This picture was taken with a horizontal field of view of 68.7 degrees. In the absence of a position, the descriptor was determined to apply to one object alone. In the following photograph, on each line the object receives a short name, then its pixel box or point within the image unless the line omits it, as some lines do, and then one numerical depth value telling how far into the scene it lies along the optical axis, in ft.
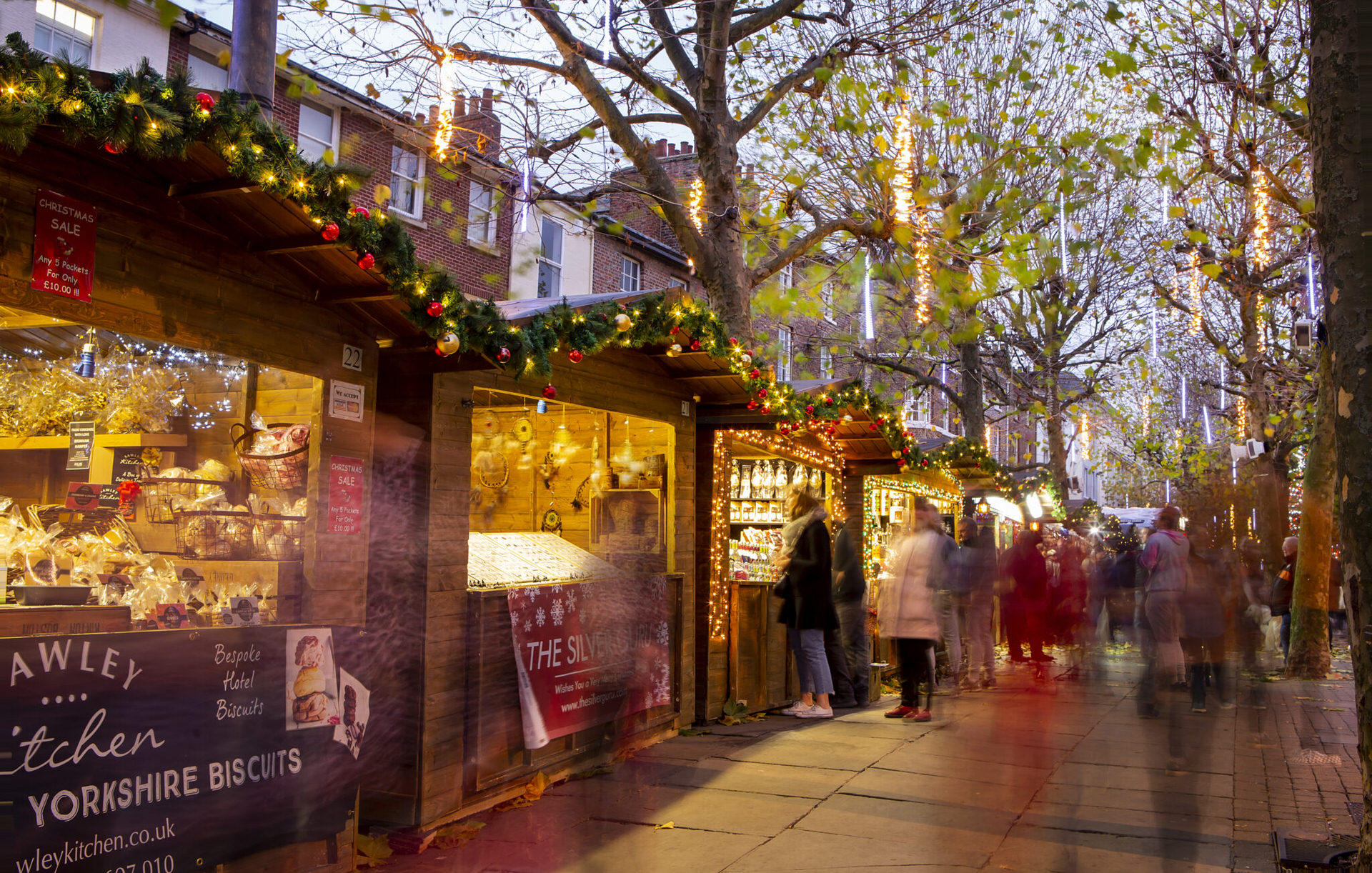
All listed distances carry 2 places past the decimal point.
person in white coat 28.99
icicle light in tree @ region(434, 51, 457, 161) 26.91
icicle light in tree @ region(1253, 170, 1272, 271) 42.91
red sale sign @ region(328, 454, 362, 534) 16.31
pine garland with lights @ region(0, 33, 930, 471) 9.91
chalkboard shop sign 10.72
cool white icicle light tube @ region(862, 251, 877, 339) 60.08
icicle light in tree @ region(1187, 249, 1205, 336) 64.32
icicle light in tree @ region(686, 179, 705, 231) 35.09
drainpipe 15.26
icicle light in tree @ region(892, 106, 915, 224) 38.47
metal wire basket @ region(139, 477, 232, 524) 16.20
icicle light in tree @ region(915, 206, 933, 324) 41.24
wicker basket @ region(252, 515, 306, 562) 15.85
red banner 19.86
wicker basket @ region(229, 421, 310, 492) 16.19
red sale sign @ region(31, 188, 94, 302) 11.87
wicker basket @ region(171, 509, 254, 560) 15.65
